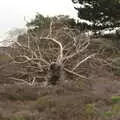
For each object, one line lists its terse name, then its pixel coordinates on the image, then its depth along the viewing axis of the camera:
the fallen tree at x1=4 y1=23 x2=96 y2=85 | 16.05
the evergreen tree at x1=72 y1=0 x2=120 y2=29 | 28.02
